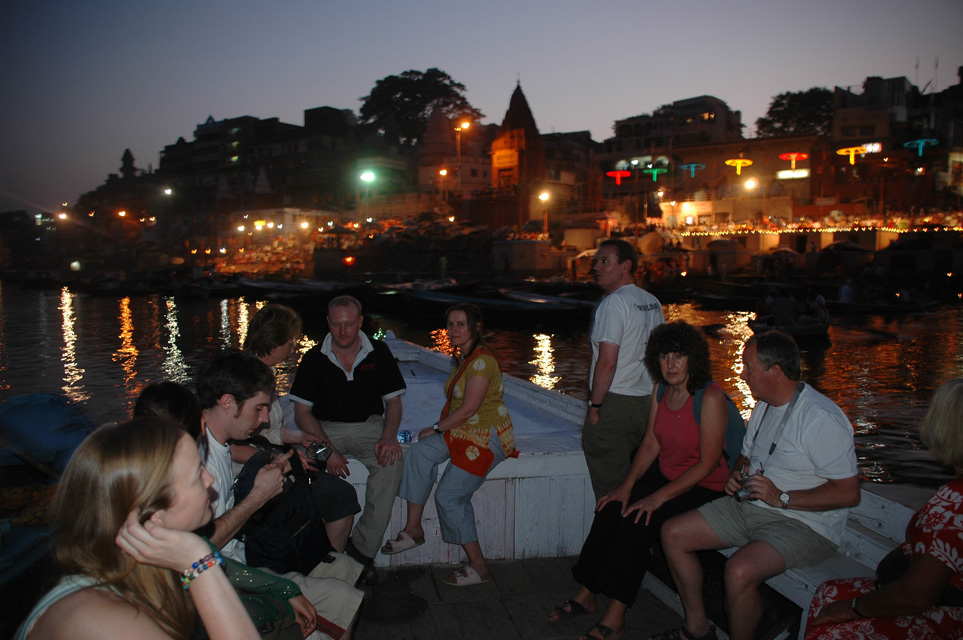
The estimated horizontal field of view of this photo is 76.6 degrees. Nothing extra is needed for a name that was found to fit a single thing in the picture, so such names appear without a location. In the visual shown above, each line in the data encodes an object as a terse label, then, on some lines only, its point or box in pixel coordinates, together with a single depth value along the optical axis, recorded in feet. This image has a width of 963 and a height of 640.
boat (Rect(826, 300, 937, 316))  86.02
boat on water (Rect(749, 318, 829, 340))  63.72
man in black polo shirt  13.60
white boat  13.30
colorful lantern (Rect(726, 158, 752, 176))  176.24
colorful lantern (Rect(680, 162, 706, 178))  184.24
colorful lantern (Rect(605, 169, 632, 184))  202.36
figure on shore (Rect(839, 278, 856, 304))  88.28
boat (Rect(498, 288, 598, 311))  91.25
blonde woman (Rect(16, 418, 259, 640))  5.00
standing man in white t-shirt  12.75
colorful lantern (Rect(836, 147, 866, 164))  169.62
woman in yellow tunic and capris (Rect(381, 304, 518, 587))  12.50
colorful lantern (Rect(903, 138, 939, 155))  161.89
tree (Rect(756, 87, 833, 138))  233.35
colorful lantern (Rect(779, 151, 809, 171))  170.19
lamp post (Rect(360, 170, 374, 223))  207.57
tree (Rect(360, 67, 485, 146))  281.95
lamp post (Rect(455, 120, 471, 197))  204.58
